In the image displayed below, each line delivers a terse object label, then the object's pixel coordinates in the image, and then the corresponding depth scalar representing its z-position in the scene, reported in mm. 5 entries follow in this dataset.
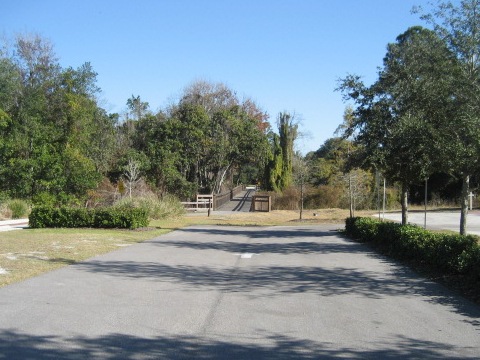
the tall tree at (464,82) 11125
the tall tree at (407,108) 12749
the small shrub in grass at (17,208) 27406
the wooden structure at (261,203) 43219
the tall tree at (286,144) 50594
